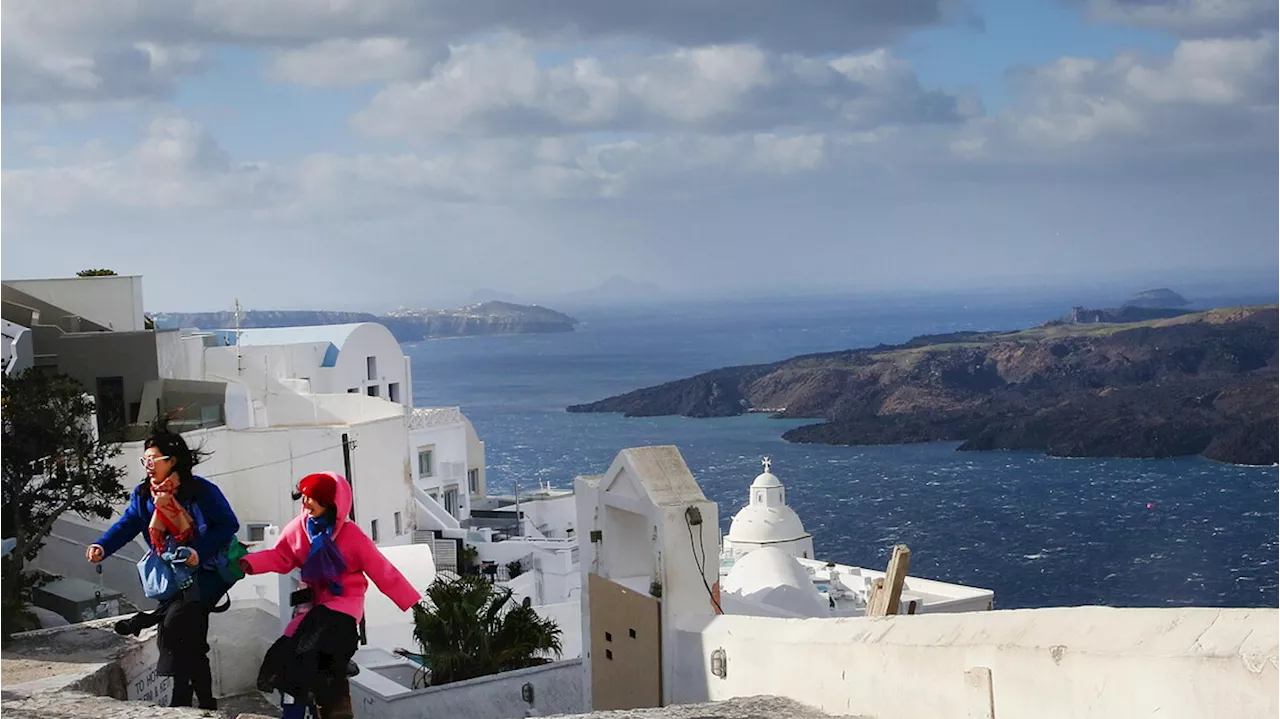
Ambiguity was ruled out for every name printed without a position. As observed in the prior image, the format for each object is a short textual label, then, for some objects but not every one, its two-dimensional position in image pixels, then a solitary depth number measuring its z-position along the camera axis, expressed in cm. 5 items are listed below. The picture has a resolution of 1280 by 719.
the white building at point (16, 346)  2431
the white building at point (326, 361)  3931
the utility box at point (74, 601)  1745
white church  2356
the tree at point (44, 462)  1586
